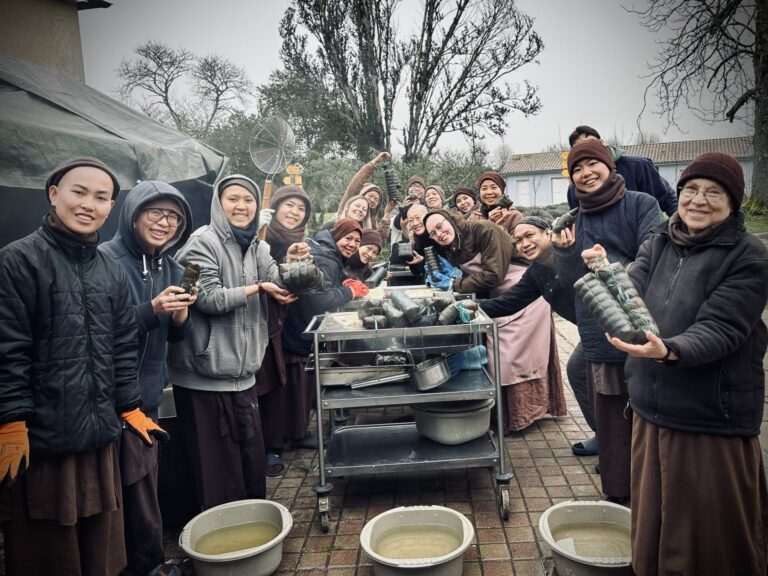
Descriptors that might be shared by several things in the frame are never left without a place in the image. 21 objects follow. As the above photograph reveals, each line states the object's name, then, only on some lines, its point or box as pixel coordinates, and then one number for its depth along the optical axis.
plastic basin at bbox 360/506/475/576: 2.40
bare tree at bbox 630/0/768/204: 10.37
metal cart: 3.05
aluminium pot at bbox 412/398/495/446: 3.41
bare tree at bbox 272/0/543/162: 19.41
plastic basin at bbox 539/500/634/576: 2.33
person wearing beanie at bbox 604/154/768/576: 1.90
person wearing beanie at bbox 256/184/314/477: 3.97
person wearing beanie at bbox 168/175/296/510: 3.02
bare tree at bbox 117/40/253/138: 14.63
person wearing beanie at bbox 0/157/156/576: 1.97
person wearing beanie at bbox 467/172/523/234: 5.34
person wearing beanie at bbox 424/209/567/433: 4.28
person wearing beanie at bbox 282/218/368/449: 4.03
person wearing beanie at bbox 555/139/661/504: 2.99
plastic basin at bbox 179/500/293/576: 2.53
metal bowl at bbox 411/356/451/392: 3.09
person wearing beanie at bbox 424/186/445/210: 6.99
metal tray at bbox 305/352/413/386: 3.17
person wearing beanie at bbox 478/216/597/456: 3.38
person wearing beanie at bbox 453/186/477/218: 6.46
